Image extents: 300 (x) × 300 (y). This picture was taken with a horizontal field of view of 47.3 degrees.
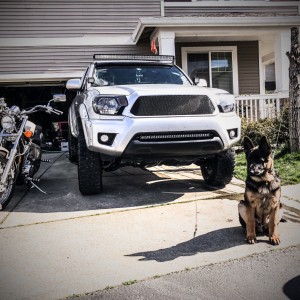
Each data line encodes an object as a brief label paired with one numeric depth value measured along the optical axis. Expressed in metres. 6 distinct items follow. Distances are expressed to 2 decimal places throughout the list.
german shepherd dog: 2.63
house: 10.52
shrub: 8.04
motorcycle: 3.97
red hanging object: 10.24
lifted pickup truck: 3.81
